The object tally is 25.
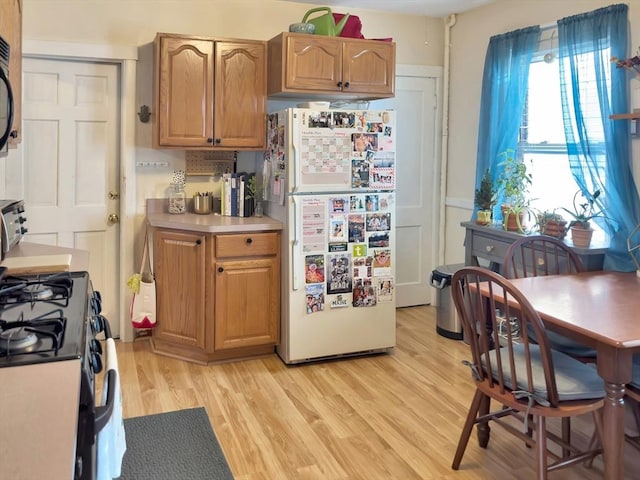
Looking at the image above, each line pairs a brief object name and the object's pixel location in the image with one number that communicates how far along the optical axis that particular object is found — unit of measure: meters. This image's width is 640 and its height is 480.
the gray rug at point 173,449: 2.48
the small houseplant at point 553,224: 3.41
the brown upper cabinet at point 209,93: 3.70
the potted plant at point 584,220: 3.23
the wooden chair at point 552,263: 2.70
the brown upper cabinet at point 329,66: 3.67
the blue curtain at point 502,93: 3.85
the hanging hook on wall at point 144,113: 3.92
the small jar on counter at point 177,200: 3.99
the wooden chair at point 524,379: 2.12
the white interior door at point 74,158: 3.81
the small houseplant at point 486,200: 3.95
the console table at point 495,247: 3.20
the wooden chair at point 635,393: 2.19
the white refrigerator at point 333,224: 3.58
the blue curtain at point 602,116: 3.13
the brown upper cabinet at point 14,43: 2.23
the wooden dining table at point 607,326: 1.97
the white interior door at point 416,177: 4.80
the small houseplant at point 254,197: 3.99
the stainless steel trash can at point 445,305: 4.20
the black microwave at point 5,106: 1.88
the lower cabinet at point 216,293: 3.62
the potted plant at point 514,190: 3.74
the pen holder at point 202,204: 4.03
